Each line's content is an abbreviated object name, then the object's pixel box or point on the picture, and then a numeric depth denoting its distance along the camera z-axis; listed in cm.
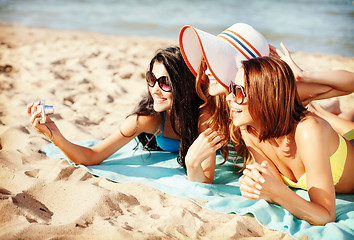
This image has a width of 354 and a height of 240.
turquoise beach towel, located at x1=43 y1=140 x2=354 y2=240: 241
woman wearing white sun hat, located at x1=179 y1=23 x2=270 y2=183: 277
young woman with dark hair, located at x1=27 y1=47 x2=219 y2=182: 314
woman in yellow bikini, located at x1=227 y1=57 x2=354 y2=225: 232
